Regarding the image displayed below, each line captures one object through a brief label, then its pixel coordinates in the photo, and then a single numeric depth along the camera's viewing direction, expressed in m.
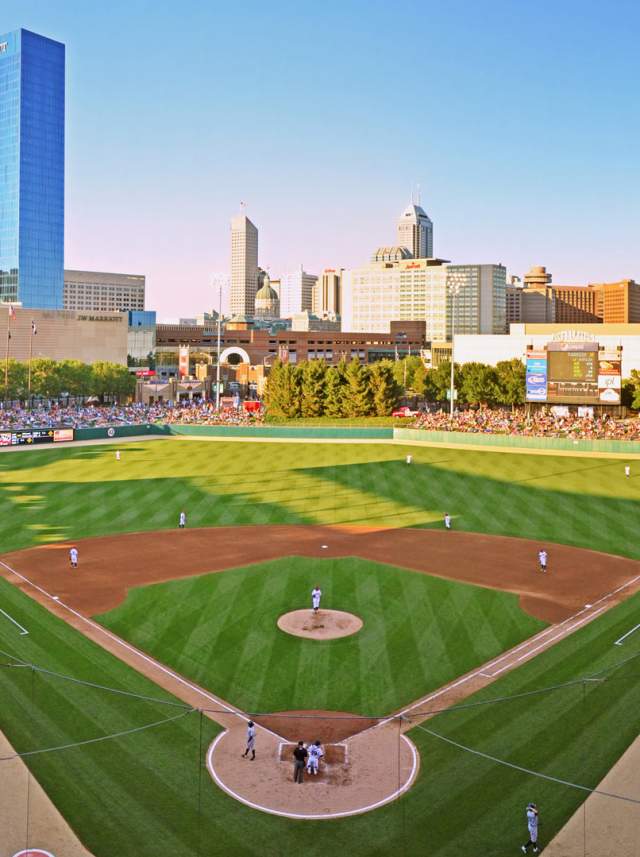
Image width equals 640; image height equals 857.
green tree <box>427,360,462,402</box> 118.62
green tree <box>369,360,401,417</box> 96.44
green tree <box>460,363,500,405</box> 106.38
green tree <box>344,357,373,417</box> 96.44
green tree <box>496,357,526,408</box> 104.12
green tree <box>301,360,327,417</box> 98.50
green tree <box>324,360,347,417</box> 97.56
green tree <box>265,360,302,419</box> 98.69
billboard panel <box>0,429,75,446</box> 79.81
